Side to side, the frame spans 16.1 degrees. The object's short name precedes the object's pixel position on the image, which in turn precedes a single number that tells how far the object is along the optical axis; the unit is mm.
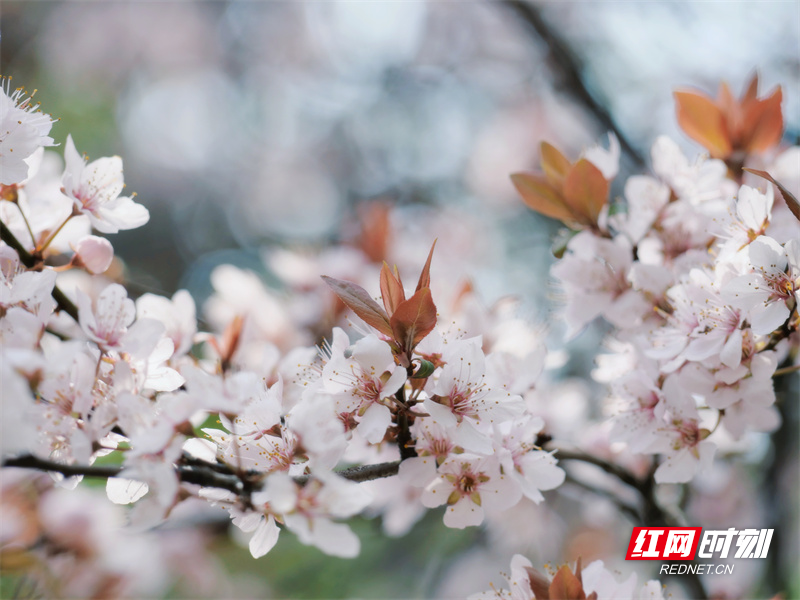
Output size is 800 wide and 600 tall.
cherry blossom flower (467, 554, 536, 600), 682
